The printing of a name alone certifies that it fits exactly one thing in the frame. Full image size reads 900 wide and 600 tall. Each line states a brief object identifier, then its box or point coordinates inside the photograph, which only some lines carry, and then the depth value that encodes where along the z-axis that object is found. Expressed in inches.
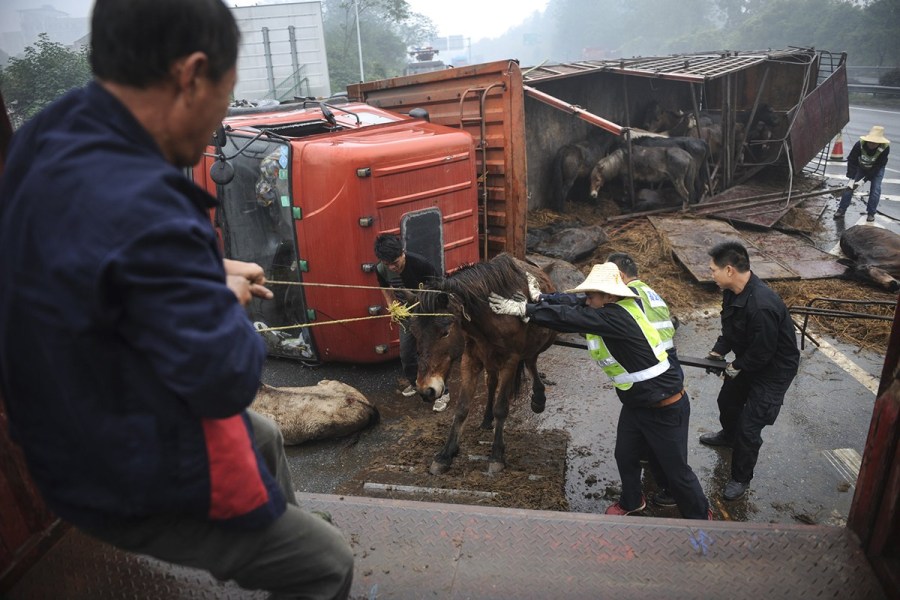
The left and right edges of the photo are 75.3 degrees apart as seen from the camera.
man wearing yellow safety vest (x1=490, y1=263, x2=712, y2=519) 137.4
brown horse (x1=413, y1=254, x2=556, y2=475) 160.6
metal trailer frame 283.4
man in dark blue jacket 42.2
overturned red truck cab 216.7
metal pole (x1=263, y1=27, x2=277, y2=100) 925.8
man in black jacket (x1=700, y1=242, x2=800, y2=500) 154.9
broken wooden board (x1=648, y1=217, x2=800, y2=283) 309.9
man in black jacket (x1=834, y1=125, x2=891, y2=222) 408.5
